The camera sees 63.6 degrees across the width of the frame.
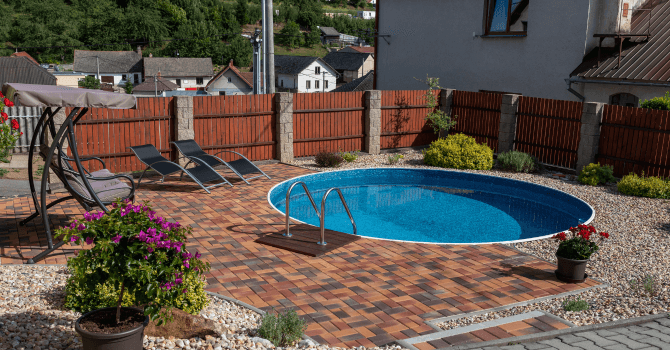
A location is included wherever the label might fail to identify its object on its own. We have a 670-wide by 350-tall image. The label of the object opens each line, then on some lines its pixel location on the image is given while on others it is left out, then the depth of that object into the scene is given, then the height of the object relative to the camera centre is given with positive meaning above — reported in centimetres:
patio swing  692 -110
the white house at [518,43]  1658 +173
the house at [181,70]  9250 +166
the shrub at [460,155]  1512 -178
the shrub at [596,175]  1338 -193
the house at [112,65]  9506 +217
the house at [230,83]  8656 -23
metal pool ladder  821 -219
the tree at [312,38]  13138 +1137
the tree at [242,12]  12694 +1642
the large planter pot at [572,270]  702 -226
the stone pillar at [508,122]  1592 -86
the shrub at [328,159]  1487 -200
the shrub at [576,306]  613 -237
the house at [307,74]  8956 +187
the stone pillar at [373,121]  1656 -102
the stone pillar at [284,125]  1491 -115
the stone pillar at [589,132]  1383 -92
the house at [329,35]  13525 +1280
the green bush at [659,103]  1291 -12
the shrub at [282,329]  496 -225
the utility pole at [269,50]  1647 +101
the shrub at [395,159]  1566 -202
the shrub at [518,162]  1480 -187
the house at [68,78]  7762 -30
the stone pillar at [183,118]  1352 -95
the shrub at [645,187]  1202 -197
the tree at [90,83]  8156 -93
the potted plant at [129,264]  401 -139
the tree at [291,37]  12738 +1111
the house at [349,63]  9175 +403
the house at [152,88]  7335 -118
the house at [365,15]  16862 +2273
